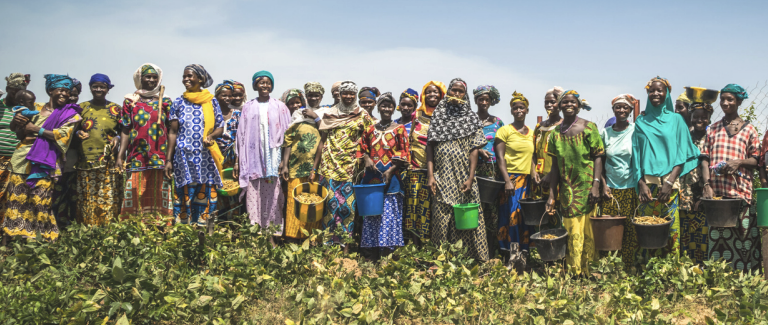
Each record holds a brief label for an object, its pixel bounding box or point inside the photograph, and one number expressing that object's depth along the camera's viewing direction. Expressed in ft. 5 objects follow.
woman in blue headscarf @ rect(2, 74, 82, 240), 20.34
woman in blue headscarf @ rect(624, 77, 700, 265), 17.51
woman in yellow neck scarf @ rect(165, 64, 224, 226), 20.90
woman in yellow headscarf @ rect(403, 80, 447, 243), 19.67
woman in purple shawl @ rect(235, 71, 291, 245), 21.36
